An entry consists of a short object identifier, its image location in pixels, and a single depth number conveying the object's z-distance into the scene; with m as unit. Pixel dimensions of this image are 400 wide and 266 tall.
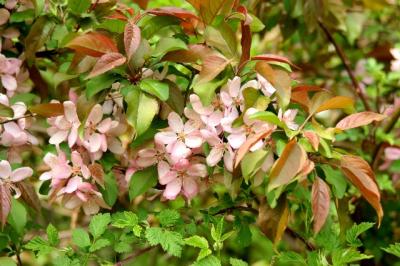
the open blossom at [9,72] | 1.16
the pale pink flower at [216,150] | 1.04
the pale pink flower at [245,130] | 1.03
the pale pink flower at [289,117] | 1.03
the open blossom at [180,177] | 1.08
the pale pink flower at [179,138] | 1.06
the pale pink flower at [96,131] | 1.09
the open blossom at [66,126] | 1.09
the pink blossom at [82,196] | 1.09
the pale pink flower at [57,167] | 1.09
